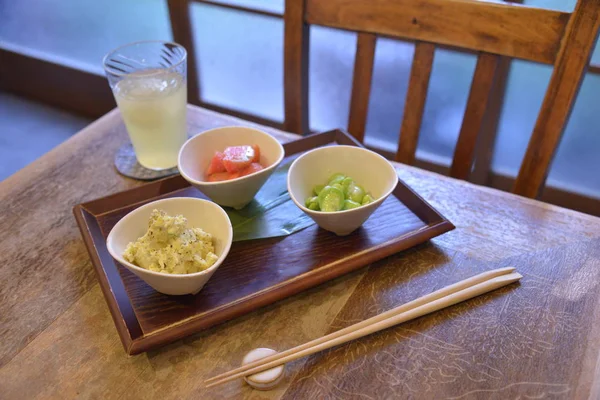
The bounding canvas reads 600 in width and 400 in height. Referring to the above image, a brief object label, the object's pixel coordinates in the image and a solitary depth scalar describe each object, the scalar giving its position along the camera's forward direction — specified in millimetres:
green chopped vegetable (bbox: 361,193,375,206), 913
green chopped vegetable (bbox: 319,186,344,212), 881
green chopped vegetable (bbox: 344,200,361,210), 891
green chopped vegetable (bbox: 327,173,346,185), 950
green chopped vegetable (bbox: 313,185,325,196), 976
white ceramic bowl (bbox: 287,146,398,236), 901
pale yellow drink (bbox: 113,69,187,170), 1092
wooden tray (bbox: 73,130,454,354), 779
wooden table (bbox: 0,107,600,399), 713
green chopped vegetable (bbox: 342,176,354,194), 932
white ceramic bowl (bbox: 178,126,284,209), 924
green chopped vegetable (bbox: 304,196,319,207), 921
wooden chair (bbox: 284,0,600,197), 1045
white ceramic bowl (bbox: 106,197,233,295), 740
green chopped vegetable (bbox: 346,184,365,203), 917
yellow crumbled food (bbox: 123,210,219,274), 762
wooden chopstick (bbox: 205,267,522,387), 718
